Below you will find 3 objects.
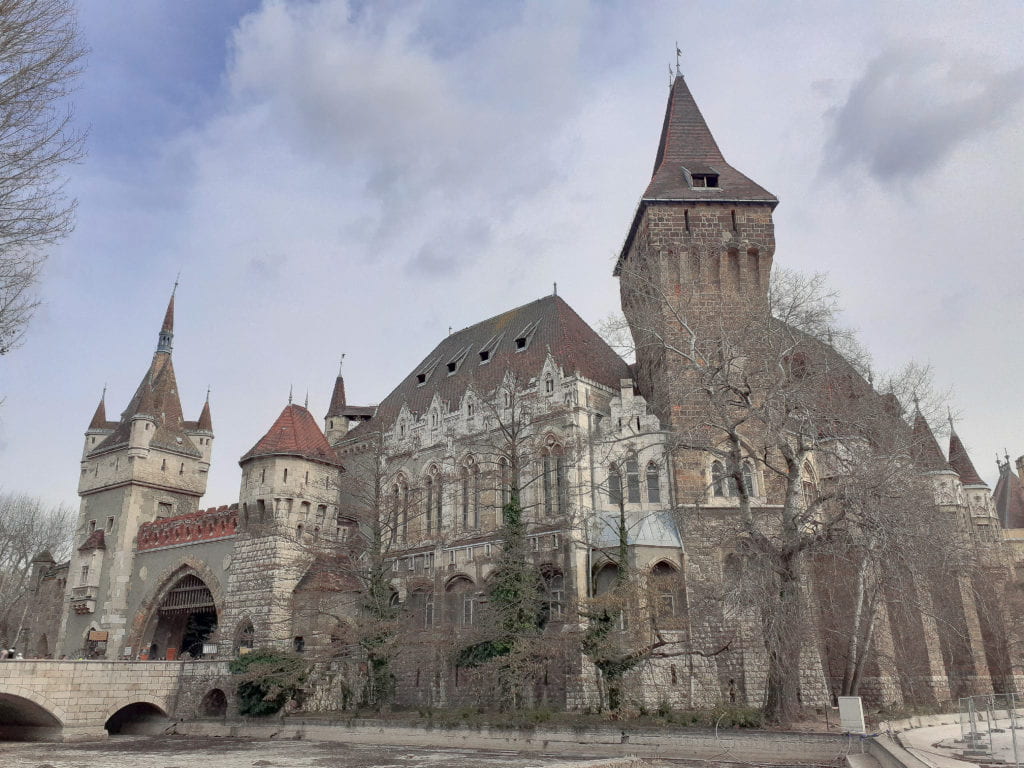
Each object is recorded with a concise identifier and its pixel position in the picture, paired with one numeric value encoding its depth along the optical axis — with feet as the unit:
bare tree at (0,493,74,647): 150.61
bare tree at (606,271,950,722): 54.39
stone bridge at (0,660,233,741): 82.64
